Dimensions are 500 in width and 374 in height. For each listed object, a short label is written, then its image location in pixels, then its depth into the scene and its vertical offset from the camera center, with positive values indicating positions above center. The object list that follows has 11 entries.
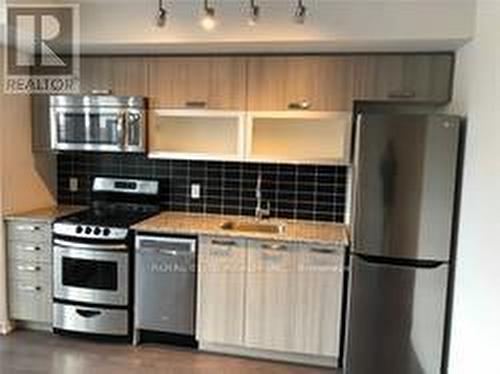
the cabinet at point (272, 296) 3.44 -1.11
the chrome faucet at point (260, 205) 4.10 -0.52
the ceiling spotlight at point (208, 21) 3.22 +0.85
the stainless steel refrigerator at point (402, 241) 3.08 -0.60
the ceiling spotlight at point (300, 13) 2.91 +0.83
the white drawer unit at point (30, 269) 3.87 -1.09
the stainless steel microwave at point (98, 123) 3.85 +0.14
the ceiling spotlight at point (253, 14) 3.01 +0.85
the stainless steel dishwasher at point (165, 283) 3.63 -1.09
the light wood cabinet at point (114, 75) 3.87 +0.54
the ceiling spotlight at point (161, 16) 3.02 +0.81
